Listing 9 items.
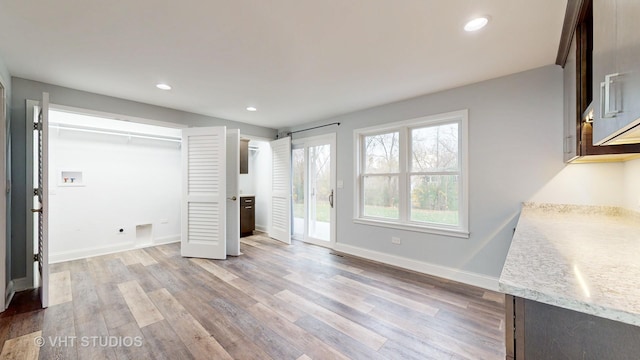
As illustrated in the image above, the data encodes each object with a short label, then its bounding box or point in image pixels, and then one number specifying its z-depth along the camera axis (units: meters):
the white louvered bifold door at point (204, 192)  3.96
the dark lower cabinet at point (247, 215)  5.57
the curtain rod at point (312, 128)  4.43
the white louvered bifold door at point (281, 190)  4.93
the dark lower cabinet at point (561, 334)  0.67
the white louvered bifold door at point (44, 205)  2.37
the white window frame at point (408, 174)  3.04
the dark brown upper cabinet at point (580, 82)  1.54
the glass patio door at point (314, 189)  4.53
